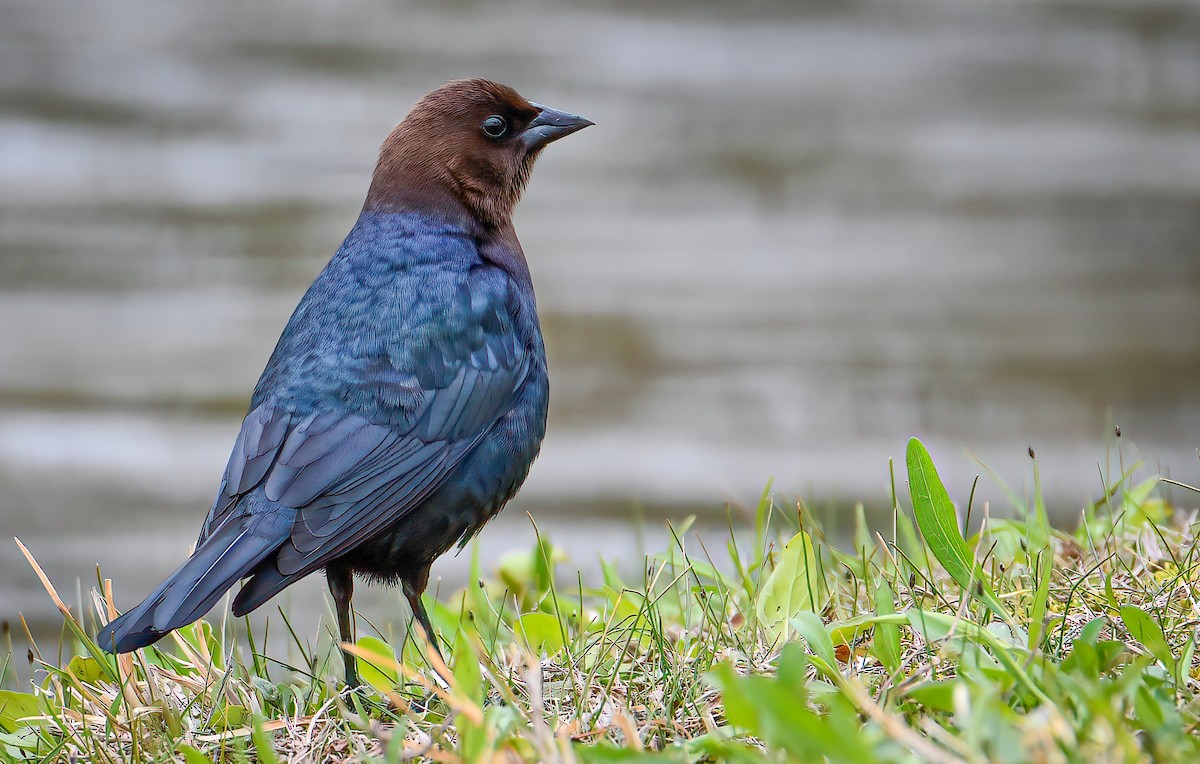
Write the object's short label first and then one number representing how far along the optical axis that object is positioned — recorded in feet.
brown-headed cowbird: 18.76
